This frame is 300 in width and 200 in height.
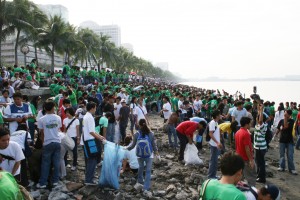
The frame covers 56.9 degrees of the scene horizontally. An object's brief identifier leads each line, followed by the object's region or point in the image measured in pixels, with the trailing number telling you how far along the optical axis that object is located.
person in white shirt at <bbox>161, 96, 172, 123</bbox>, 11.24
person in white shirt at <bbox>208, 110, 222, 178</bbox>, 6.74
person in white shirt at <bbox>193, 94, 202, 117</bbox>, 13.46
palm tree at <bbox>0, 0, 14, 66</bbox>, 22.42
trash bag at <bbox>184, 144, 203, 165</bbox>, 8.11
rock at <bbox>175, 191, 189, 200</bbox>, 6.01
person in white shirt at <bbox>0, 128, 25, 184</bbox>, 4.04
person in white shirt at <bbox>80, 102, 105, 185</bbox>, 5.71
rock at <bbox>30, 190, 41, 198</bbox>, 5.38
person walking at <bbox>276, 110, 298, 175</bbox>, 8.13
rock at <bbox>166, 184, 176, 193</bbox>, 6.33
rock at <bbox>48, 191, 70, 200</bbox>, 5.36
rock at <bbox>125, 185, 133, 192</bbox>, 6.16
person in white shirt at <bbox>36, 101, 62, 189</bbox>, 5.52
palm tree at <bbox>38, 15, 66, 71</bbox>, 28.03
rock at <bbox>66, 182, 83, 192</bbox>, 5.80
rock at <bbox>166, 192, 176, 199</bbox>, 6.07
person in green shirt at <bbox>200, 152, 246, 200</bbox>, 2.51
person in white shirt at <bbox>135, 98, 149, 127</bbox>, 9.66
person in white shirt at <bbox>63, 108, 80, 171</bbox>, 6.56
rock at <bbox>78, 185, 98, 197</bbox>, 5.70
